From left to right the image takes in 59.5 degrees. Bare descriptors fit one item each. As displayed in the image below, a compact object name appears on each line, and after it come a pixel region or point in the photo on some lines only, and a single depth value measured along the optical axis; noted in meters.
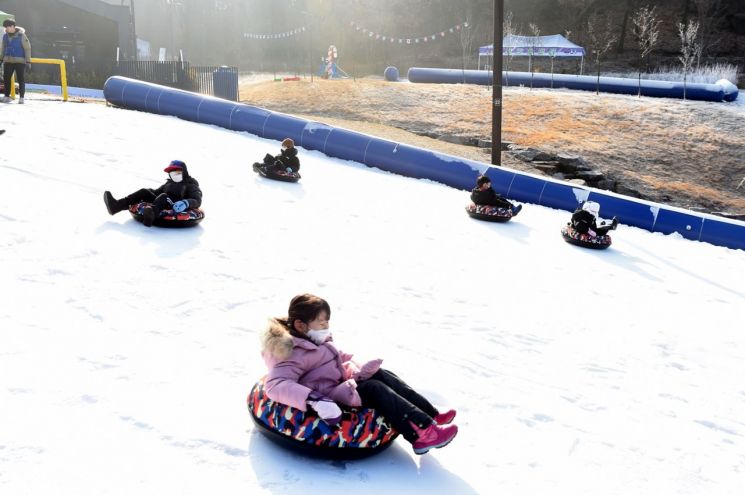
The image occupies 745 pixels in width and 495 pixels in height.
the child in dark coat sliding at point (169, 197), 8.89
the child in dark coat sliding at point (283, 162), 13.15
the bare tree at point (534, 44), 37.44
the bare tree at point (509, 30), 39.61
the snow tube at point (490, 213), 12.38
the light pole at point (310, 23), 61.92
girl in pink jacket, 4.26
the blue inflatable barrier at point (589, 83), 29.25
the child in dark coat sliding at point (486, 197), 12.41
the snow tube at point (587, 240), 11.47
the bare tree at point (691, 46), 29.12
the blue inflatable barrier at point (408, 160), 13.54
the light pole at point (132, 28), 34.22
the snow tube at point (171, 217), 8.98
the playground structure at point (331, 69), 35.84
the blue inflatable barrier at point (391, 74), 39.34
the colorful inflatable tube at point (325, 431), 4.33
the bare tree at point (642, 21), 46.09
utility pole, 16.19
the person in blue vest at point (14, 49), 15.15
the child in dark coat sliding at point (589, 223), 11.48
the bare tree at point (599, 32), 47.47
